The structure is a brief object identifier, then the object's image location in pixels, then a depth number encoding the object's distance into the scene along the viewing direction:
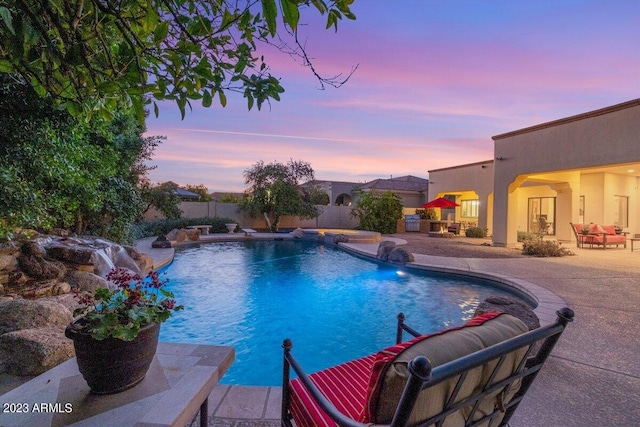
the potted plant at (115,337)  1.57
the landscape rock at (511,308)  3.72
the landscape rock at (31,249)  5.76
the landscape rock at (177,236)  14.21
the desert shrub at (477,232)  16.94
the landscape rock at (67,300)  4.33
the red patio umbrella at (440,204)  18.09
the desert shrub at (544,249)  10.43
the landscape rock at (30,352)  2.63
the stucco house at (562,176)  9.55
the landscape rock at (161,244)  11.80
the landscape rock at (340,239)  14.30
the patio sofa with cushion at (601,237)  12.43
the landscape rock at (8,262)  5.12
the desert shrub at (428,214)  21.65
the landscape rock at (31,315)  3.20
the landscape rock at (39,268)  5.45
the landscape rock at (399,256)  9.30
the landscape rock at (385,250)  10.14
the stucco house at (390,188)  26.26
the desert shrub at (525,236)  13.68
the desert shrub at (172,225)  15.51
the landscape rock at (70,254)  6.26
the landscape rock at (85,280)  5.73
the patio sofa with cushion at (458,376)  0.96
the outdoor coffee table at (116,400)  1.46
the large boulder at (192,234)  14.67
